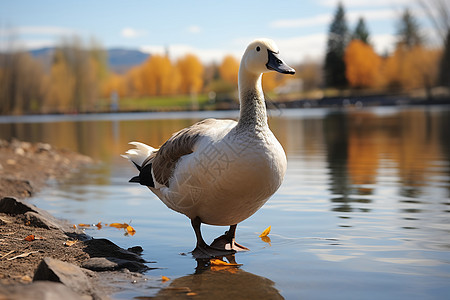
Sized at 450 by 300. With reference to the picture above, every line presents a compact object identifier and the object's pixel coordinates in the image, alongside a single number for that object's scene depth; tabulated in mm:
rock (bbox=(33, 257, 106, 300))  3754
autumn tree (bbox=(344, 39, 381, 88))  97000
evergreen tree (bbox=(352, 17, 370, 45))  108125
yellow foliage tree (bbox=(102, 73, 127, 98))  150500
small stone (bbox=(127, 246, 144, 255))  5484
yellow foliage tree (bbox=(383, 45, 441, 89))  79000
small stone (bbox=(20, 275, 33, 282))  4105
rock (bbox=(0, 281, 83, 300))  3011
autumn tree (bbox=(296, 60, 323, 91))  136212
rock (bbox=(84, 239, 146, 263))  5137
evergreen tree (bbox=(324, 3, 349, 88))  96625
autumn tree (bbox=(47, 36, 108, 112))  84125
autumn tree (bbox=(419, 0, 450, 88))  76938
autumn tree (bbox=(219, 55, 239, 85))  140388
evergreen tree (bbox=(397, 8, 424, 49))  101250
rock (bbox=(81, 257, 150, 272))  4742
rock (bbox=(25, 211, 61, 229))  5863
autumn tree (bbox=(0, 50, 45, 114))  80812
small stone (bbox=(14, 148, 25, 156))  13775
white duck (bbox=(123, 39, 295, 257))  4750
